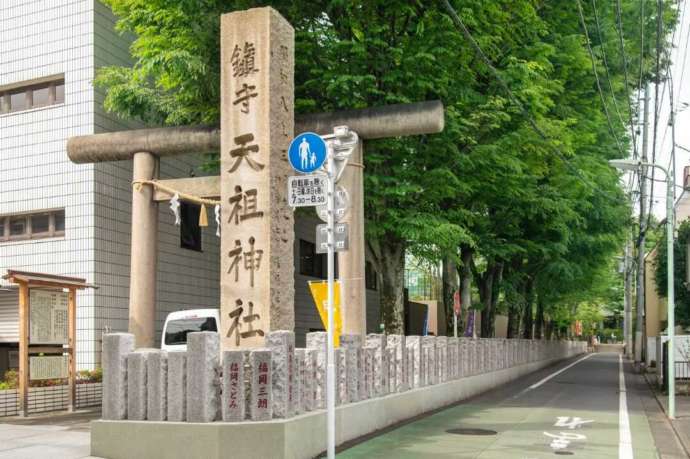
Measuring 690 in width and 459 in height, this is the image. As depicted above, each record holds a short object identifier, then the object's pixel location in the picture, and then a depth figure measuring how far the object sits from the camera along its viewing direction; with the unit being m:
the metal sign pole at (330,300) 9.45
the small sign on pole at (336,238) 9.94
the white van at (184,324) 19.42
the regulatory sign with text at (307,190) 10.05
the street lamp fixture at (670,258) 17.09
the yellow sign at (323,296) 10.42
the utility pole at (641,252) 38.69
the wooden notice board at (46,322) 15.48
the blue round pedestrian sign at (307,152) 9.98
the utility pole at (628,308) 62.58
